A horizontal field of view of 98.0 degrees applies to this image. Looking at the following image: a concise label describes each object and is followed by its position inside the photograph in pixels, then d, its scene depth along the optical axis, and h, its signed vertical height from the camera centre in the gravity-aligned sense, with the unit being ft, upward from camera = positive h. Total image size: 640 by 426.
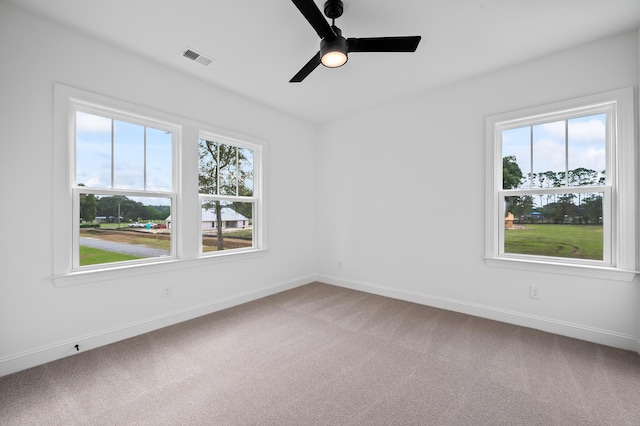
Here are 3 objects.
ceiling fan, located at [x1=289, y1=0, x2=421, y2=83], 6.20 +3.96
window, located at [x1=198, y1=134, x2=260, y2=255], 11.23 +0.84
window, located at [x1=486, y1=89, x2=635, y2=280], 8.06 +0.84
